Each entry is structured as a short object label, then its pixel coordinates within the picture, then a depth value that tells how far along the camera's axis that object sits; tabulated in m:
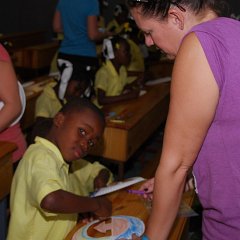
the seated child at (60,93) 3.06
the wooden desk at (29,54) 6.35
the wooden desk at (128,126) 2.86
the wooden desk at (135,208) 1.50
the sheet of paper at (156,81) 4.33
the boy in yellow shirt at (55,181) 1.40
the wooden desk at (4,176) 1.98
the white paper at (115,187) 1.71
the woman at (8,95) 1.84
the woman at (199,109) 0.92
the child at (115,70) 3.62
